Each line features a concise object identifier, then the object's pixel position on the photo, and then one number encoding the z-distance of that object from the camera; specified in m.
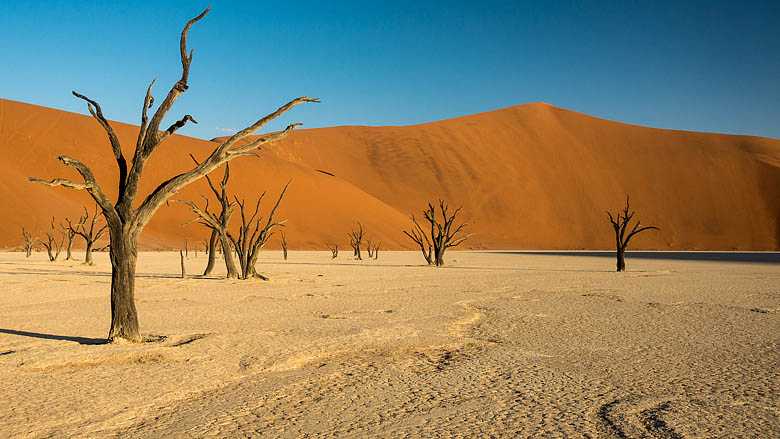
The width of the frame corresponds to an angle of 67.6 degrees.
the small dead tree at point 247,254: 15.81
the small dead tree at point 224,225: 15.71
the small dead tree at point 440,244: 25.52
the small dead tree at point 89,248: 25.02
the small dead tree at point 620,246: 20.91
